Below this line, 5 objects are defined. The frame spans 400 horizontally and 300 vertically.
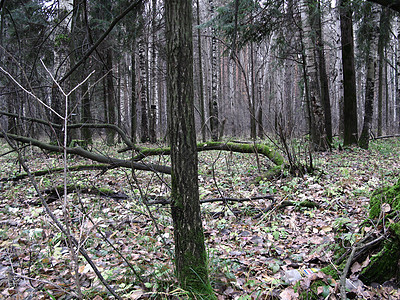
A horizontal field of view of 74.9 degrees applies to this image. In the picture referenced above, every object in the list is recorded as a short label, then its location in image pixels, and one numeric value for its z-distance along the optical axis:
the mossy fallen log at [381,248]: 1.93
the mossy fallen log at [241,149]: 5.55
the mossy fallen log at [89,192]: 4.62
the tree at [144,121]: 14.48
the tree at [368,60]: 8.61
